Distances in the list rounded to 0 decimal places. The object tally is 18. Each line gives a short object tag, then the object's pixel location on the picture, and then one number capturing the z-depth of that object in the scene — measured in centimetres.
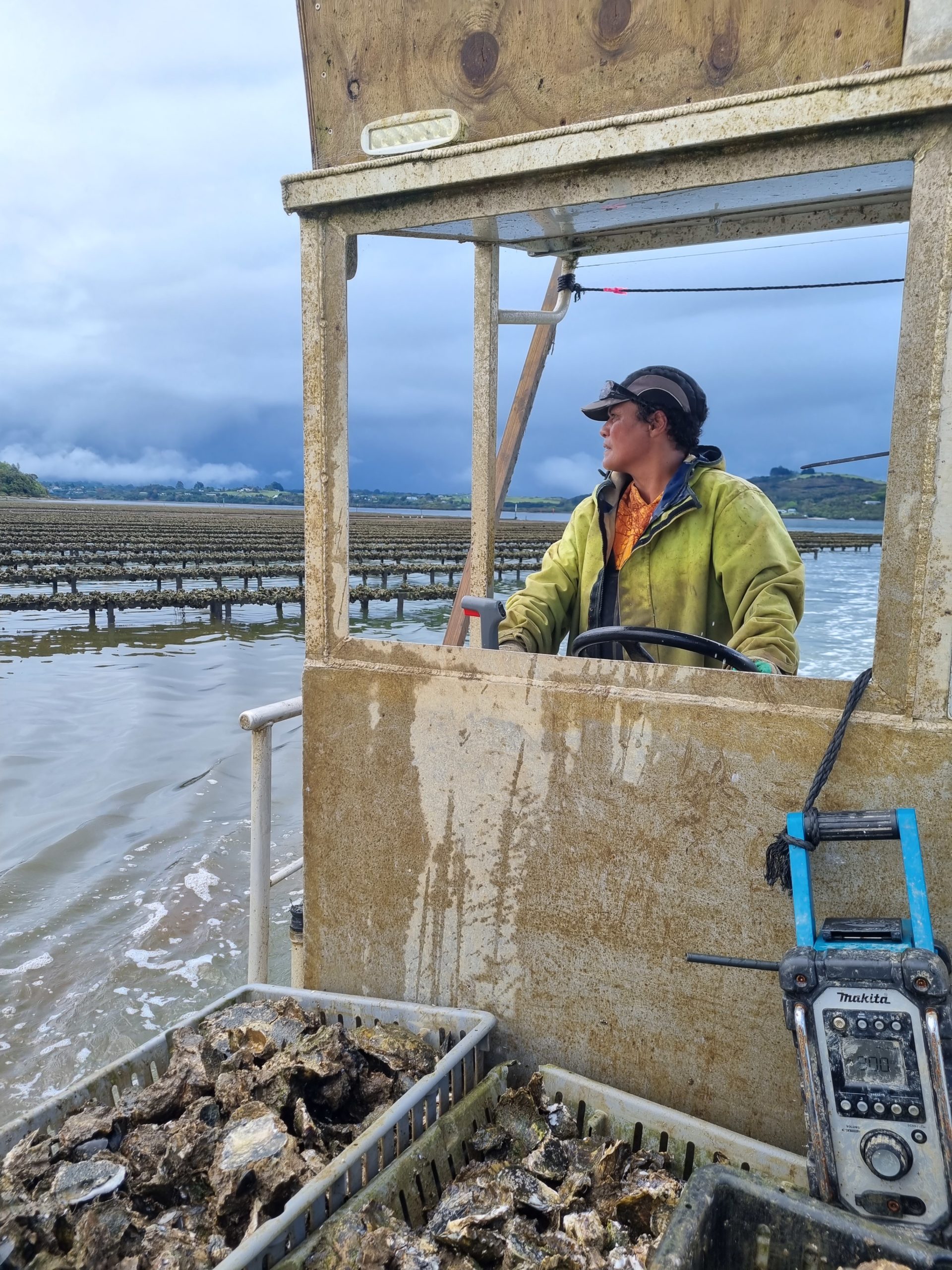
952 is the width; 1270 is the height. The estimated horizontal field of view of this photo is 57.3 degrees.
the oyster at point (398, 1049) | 223
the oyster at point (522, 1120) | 210
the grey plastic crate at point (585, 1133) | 184
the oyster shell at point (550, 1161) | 195
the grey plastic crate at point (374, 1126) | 169
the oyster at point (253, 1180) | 182
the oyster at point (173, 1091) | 212
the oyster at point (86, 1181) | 188
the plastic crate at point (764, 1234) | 144
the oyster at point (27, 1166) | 192
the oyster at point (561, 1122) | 211
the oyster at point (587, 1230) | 174
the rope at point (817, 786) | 181
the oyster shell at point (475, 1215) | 175
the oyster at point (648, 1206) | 179
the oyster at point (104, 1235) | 174
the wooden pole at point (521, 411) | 439
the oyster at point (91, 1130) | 203
